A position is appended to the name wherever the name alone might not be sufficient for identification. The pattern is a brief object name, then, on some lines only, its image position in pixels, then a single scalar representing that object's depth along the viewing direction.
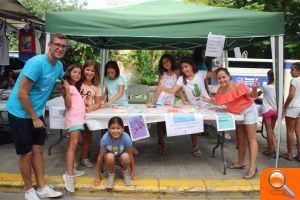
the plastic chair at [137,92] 6.17
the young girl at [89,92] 3.41
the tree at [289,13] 11.46
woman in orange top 3.18
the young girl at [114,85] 3.77
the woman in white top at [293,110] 3.72
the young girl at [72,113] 2.97
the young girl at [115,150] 2.94
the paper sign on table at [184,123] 3.28
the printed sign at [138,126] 3.23
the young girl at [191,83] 3.86
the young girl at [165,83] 3.99
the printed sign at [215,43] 3.26
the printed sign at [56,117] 3.34
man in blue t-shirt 2.49
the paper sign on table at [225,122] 3.21
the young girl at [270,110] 3.96
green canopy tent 3.26
